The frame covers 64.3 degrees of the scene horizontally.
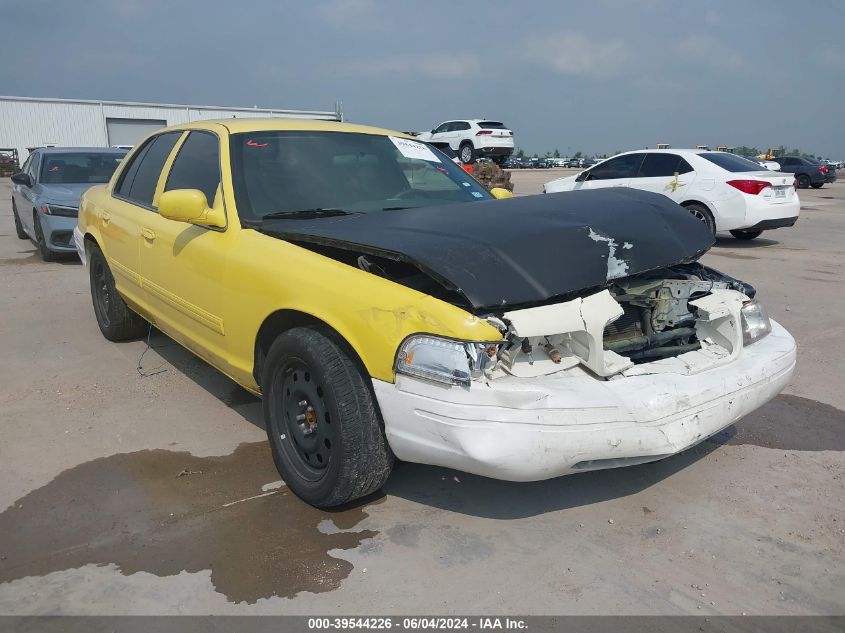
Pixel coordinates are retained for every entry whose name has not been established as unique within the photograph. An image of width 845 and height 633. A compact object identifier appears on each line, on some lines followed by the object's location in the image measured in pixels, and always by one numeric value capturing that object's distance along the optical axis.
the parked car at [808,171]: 28.23
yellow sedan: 2.38
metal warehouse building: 38.09
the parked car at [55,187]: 8.44
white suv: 24.69
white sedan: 10.03
